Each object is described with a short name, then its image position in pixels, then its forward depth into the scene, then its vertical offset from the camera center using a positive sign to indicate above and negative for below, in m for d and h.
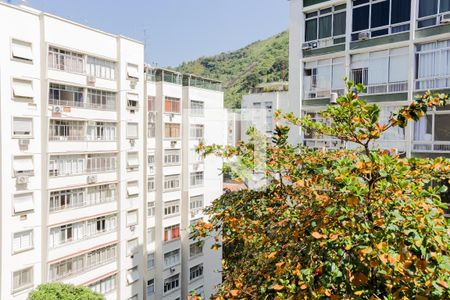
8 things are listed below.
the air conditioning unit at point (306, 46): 12.46 +2.65
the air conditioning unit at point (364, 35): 11.12 +2.67
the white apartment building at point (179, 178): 22.52 -2.84
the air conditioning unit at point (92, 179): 18.09 -2.26
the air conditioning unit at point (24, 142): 15.27 -0.53
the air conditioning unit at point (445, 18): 9.61 +2.74
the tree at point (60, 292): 14.73 -6.14
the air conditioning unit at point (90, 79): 17.94 +2.24
